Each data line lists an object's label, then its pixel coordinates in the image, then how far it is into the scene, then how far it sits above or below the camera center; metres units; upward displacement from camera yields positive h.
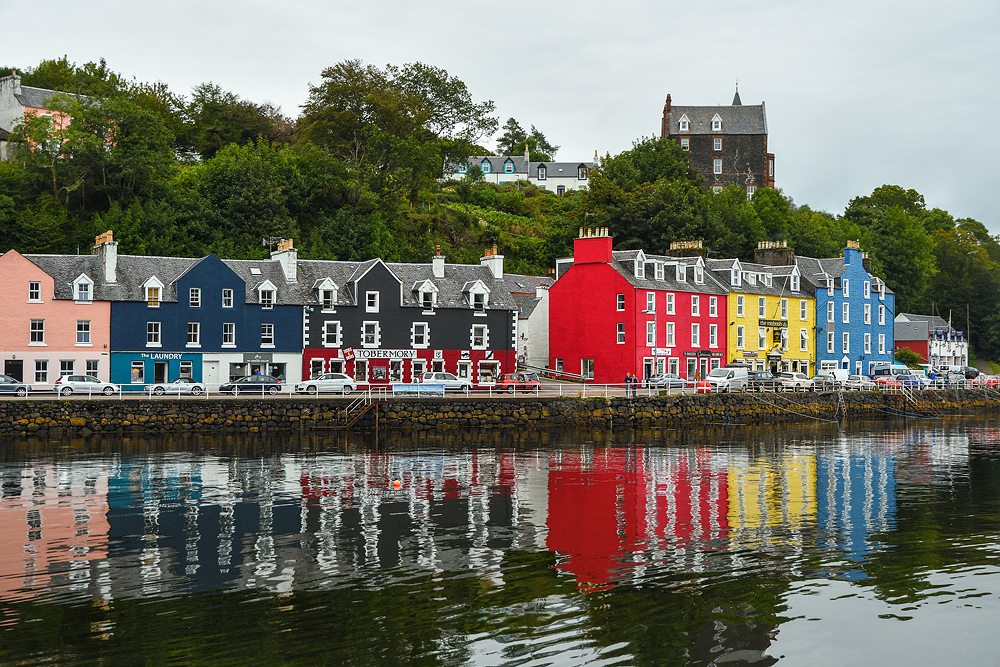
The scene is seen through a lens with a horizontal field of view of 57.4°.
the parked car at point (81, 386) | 51.62 -1.39
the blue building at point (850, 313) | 81.56 +4.33
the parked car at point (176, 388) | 54.19 -1.59
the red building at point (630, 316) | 67.00 +3.35
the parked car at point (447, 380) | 58.03 -1.25
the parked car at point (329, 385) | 56.50 -1.49
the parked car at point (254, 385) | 55.25 -1.48
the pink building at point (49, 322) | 55.62 +2.48
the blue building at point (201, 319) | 58.12 +2.76
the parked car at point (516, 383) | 59.16 -1.46
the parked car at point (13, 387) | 51.03 -1.41
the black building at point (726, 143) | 122.25 +29.15
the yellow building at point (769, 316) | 74.25 +3.69
